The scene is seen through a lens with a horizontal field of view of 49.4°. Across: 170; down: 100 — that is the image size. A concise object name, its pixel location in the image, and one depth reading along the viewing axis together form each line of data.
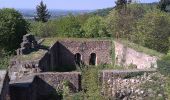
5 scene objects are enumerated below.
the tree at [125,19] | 19.88
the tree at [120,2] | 28.73
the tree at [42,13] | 35.57
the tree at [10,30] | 18.16
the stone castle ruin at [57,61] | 10.10
